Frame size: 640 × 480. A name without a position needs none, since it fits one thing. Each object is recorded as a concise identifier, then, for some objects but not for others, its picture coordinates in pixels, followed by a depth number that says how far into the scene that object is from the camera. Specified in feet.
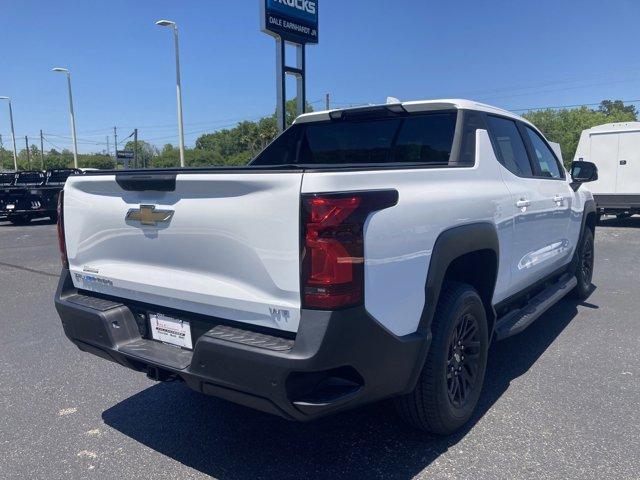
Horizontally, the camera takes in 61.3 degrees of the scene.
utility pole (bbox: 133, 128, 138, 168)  191.79
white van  45.01
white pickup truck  7.34
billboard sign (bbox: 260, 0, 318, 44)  43.45
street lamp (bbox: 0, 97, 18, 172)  153.69
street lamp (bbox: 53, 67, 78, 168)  107.65
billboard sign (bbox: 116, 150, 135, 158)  114.52
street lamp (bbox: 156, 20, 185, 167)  78.96
